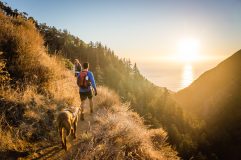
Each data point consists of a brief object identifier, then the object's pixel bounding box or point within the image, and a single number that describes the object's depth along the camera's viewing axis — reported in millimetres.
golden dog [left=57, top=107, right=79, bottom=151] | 5410
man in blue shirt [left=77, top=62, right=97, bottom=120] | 8055
